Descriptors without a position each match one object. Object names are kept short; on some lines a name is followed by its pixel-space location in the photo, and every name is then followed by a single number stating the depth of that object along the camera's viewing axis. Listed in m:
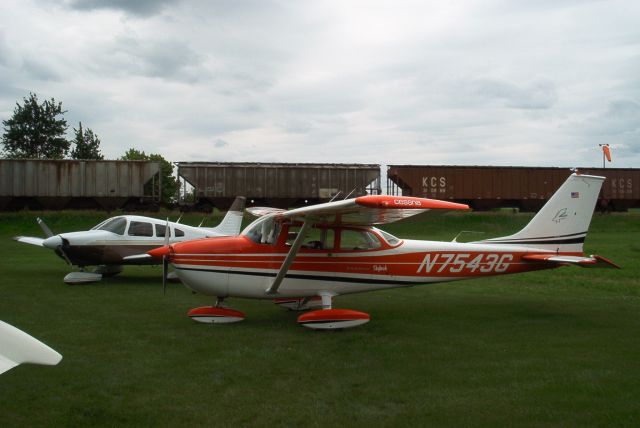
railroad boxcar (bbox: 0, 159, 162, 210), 31.92
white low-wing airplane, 13.67
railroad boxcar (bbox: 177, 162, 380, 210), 33.00
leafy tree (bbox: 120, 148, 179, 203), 74.44
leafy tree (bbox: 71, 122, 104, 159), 69.00
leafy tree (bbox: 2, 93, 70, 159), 64.88
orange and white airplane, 8.80
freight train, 32.06
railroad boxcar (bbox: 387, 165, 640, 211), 34.22
